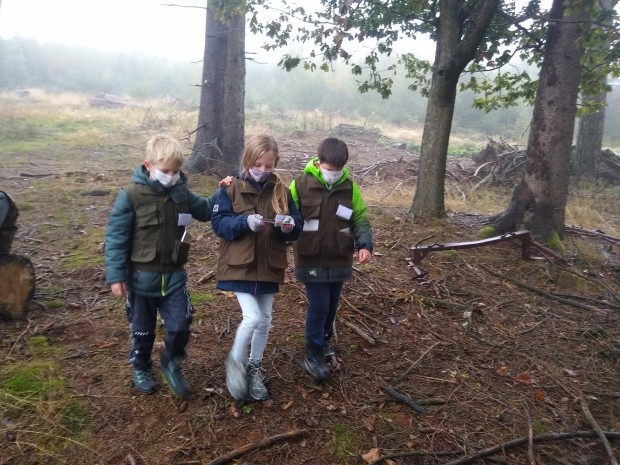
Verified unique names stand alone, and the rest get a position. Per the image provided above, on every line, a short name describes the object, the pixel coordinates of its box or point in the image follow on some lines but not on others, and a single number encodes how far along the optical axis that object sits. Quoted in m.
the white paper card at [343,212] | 3.05
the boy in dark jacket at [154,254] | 2.64
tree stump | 3.59
